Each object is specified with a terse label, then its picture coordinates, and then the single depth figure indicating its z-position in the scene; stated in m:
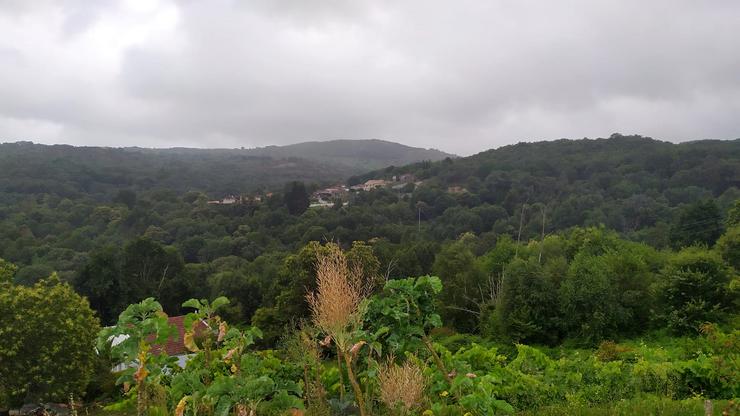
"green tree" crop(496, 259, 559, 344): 15.65
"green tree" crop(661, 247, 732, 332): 13.91
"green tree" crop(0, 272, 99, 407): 11.15
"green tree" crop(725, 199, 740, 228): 23.97
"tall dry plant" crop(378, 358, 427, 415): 3.60
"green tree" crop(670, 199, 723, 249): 26.32
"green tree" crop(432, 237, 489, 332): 19.75
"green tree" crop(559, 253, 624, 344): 14.59
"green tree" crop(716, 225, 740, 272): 18.78
